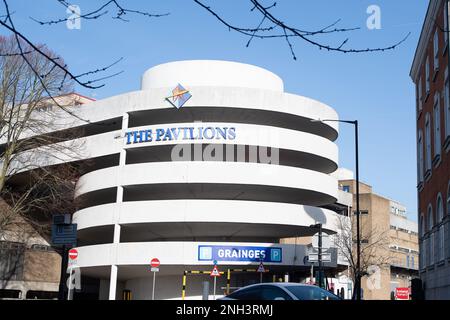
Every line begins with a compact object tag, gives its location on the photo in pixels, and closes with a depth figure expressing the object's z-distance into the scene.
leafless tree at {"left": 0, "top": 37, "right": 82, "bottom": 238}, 30.16
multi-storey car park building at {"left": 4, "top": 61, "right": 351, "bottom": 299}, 39.50
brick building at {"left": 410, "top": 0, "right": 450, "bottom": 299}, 25.16
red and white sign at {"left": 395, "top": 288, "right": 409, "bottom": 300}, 37.75
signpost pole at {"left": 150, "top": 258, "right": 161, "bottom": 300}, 30.48
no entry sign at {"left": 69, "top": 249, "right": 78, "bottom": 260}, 22.74
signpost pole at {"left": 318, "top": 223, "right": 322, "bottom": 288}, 25.02
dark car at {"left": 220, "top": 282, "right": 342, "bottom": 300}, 11.81
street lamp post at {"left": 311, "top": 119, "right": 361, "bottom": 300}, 24.87
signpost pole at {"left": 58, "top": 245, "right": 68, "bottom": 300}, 16.44
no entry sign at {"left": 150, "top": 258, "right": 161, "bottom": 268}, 30.62
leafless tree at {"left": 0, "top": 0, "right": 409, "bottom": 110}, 6.09
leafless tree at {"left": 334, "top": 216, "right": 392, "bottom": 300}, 51.28
